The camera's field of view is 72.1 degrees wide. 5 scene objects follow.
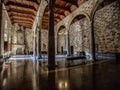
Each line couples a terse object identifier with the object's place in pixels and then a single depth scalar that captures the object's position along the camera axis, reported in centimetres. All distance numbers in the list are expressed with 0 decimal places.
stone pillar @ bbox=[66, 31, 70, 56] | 1131
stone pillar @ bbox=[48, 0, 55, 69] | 511
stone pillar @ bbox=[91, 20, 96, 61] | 759
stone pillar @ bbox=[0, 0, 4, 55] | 722
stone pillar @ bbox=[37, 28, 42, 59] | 978
